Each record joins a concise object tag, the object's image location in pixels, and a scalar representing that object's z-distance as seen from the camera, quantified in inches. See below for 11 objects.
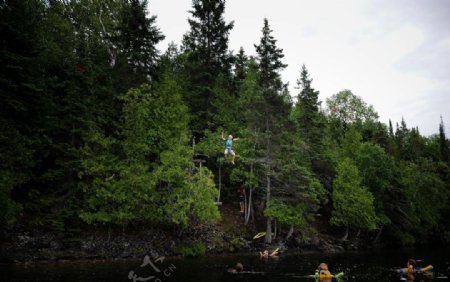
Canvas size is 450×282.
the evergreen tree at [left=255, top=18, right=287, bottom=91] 1611.7
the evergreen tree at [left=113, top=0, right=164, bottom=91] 1355.8
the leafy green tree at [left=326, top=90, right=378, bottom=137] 3080.7
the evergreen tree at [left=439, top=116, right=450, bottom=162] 2972.4
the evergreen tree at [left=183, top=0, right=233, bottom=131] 1636.3
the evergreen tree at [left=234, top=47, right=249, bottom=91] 1796.3
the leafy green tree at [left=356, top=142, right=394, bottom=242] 1839.3
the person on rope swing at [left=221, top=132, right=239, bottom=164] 1156.0
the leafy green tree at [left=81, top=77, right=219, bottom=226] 1148.5
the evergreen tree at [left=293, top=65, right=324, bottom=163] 1807.3
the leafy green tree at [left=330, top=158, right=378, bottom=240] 1665.8
